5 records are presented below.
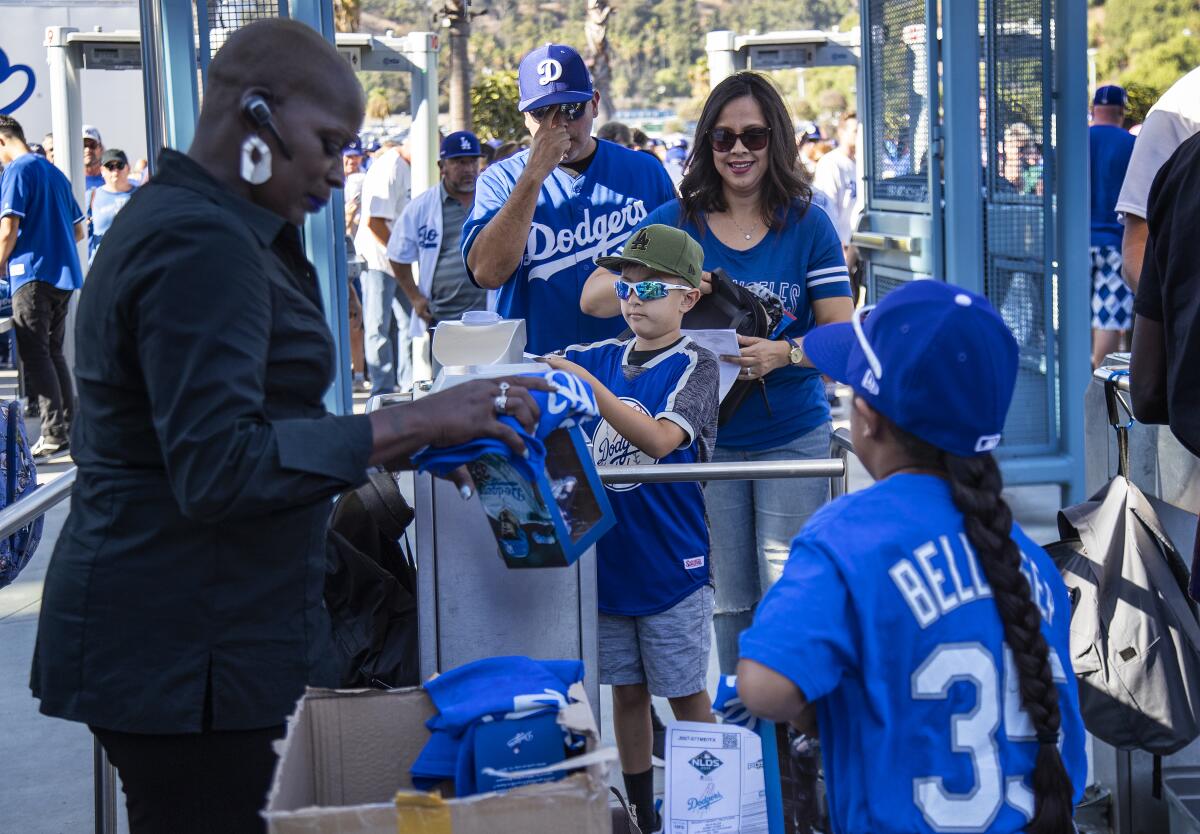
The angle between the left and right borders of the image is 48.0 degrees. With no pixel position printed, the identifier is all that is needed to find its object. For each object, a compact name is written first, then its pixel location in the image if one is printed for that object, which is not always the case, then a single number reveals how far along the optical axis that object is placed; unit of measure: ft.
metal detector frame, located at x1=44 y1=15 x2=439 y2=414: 13.14
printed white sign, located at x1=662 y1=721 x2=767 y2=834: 8.16
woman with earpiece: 5.77
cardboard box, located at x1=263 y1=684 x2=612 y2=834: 5.69
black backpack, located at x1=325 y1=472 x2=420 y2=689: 8.58
